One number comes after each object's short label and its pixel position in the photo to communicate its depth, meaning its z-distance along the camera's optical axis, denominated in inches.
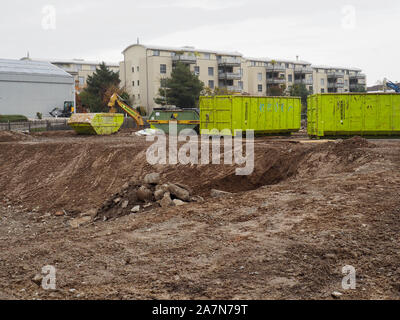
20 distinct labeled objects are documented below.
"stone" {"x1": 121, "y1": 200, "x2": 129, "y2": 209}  473.1
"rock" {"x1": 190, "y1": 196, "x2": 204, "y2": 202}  456.4
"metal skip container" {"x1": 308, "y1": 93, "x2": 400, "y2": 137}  851.4
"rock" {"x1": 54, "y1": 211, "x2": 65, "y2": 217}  581.6
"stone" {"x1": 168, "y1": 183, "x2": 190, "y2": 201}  451.5
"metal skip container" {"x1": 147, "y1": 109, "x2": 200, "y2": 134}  1071.0
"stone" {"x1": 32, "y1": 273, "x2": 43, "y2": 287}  246.1
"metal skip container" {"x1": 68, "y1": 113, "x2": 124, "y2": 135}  1137.4
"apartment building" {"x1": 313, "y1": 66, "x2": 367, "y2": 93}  3464.6
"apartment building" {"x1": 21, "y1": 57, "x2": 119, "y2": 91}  3176.7
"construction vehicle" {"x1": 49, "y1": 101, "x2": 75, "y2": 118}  2087.8
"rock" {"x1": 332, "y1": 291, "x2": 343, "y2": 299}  213.0
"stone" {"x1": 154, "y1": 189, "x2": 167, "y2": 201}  454.0
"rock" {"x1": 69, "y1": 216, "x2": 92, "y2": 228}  491.8
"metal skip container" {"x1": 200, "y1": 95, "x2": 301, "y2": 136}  893.2
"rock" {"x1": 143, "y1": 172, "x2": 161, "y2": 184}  484.1
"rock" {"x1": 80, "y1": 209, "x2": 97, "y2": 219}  495.6
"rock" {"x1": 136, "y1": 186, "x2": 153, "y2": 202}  463.8
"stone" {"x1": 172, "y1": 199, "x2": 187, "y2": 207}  432.1
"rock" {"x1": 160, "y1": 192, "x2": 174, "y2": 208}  436.8
